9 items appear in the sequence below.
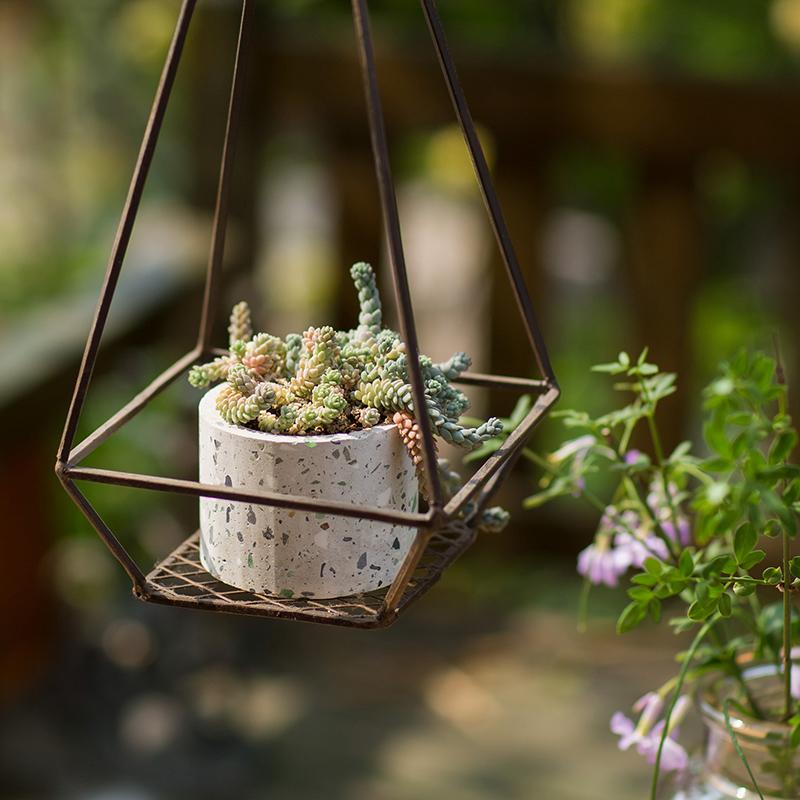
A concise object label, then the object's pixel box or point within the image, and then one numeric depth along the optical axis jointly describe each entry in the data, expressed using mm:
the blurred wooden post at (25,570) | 3118
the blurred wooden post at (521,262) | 3458
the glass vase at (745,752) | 1502
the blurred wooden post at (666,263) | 3339
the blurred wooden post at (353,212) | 3534
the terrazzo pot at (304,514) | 1425
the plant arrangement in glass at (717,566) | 1400
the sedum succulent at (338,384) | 1426
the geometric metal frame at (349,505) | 1358
